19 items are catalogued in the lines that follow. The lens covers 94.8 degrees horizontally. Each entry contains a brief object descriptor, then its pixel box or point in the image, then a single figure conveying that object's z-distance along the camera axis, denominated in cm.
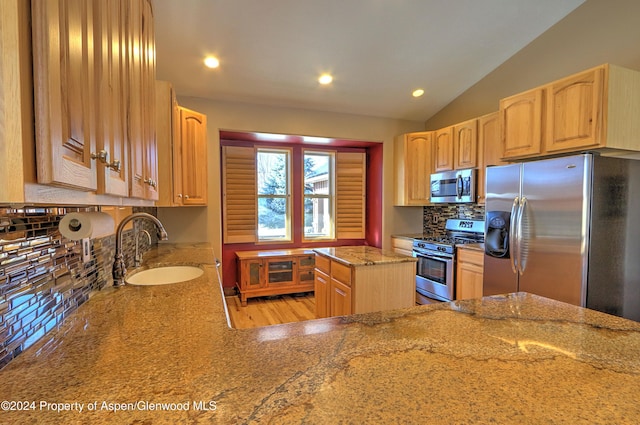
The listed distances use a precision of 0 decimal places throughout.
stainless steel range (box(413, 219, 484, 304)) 332
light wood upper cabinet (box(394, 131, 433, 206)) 408
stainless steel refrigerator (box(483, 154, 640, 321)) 207
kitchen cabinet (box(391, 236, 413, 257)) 397
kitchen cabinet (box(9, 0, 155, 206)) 39
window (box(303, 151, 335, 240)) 468
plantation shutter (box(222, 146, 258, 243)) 413
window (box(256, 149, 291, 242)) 446
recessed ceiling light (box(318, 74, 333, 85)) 323
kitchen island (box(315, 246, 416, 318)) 223
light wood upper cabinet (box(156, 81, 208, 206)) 229
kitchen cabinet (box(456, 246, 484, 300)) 300
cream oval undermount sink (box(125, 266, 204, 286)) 192
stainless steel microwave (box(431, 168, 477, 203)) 341
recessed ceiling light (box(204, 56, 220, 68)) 282
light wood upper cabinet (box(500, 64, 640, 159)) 208
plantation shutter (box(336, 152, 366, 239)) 470
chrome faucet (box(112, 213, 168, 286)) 144
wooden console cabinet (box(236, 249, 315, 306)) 396
